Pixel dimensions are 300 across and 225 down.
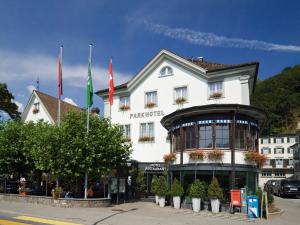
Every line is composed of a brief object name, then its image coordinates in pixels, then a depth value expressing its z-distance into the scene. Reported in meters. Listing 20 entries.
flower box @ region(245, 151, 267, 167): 21.53
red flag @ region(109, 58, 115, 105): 27.30
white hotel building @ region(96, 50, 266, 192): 29.23
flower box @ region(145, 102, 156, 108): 33.40
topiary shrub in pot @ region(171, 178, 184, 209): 21.72
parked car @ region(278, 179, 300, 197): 35.03
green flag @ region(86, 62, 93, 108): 24.83
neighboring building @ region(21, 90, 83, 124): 43.57
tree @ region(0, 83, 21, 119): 45.75
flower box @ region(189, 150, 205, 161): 21.39
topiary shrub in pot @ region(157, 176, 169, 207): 22.78
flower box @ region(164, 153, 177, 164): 23.39
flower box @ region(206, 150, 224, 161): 21.02
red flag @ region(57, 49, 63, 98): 28.62
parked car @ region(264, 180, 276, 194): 40.62
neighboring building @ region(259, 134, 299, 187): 88.75
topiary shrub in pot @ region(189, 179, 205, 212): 20.45
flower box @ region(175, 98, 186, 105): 31.72
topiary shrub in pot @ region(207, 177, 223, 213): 19.89
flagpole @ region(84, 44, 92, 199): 23.03
